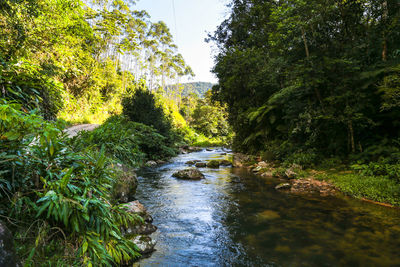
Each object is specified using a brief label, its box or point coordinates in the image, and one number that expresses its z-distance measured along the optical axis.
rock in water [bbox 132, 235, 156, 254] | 3.62
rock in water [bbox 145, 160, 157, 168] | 12.35
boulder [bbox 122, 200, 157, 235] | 4.14
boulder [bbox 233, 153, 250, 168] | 12.82
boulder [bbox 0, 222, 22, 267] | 1.75
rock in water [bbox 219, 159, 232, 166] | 13.57
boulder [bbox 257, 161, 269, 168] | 10.82
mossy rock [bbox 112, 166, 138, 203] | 5.20
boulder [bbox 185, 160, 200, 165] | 14.23
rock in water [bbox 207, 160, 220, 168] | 12.69
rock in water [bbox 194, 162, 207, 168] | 13.02
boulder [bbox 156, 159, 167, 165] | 13.98
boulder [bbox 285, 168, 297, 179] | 8.47
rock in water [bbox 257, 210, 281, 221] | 5.11
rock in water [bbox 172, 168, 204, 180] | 9.44
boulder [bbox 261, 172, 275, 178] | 9.44
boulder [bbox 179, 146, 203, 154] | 23.42
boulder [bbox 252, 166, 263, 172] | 10.48
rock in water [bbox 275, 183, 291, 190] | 7.39
